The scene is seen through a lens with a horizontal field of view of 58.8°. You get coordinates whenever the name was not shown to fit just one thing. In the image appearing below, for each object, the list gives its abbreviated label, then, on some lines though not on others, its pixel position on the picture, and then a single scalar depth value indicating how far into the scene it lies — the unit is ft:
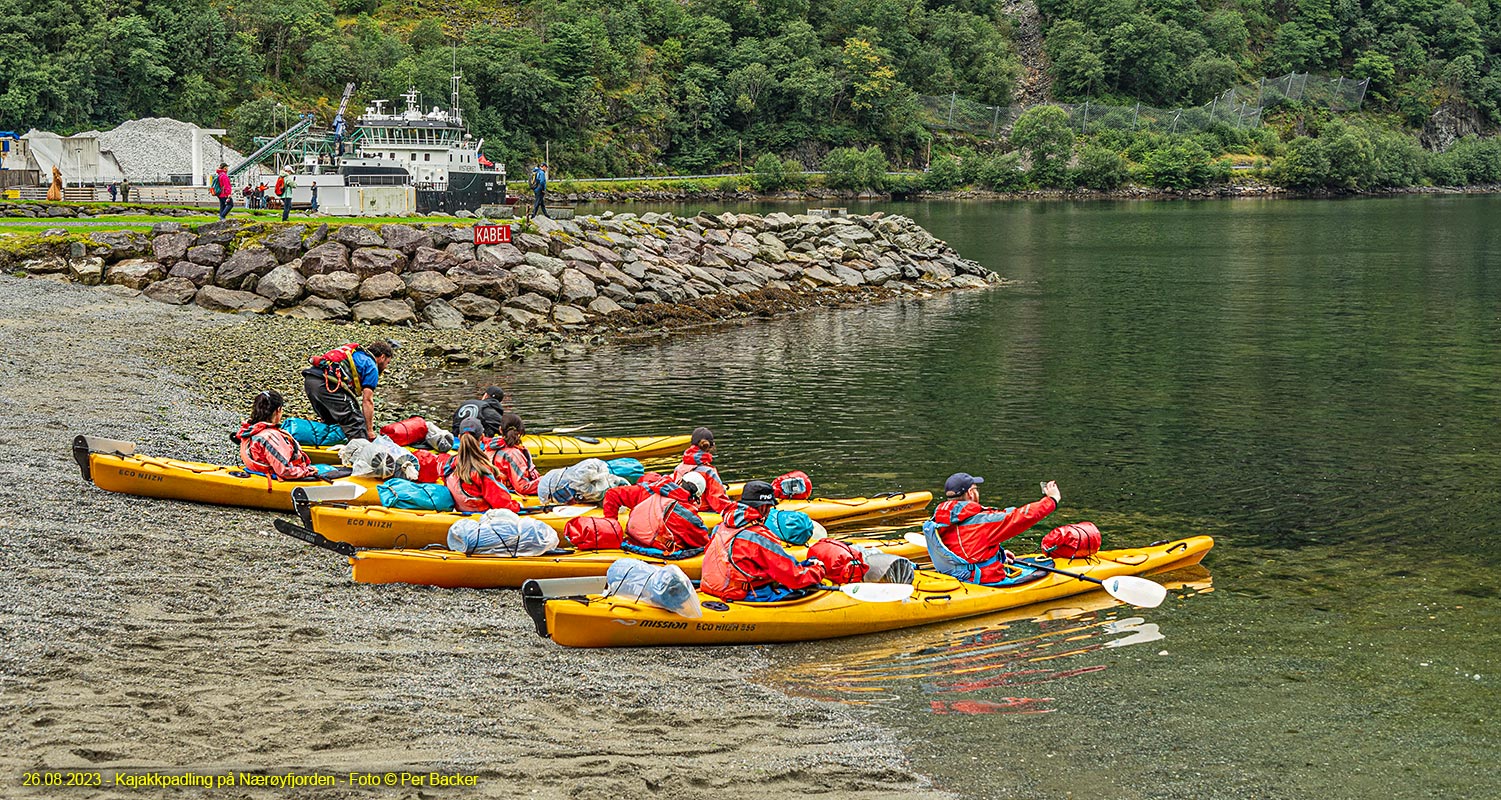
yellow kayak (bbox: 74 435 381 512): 60.23
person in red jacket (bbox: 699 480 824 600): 47.67
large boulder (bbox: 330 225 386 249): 143.64
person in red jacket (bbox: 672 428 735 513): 55.16
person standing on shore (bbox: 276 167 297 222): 163.12
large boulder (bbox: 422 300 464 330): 130.62
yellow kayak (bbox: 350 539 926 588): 51.03
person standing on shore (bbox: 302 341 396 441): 69.97
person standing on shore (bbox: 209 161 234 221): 160.15
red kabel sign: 149.38
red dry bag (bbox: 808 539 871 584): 51.07
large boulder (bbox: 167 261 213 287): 137.24
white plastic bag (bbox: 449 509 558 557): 52.54
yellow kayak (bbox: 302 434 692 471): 75.56
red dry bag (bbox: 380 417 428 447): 70.79
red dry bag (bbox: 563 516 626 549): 53.78
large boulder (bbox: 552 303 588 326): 137.28
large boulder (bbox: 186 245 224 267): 139.85
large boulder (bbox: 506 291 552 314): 137.90
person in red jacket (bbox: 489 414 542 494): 60.13
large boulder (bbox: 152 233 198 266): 140.56
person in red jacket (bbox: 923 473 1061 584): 52.49
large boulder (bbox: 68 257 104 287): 138.10
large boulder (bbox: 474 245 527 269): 145.59
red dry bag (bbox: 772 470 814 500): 63.93
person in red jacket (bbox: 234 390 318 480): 61.77
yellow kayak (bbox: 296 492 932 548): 55.88
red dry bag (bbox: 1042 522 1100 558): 55.67
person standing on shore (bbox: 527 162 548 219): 179.52
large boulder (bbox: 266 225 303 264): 140.46
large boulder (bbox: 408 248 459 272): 141.78
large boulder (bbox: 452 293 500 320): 134.72
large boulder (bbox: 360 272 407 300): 134.10
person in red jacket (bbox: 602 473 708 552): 52.42
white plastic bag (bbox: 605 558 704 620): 45.68
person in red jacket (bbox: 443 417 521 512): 57.47
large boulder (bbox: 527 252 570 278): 146.51
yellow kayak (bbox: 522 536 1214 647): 45.29
